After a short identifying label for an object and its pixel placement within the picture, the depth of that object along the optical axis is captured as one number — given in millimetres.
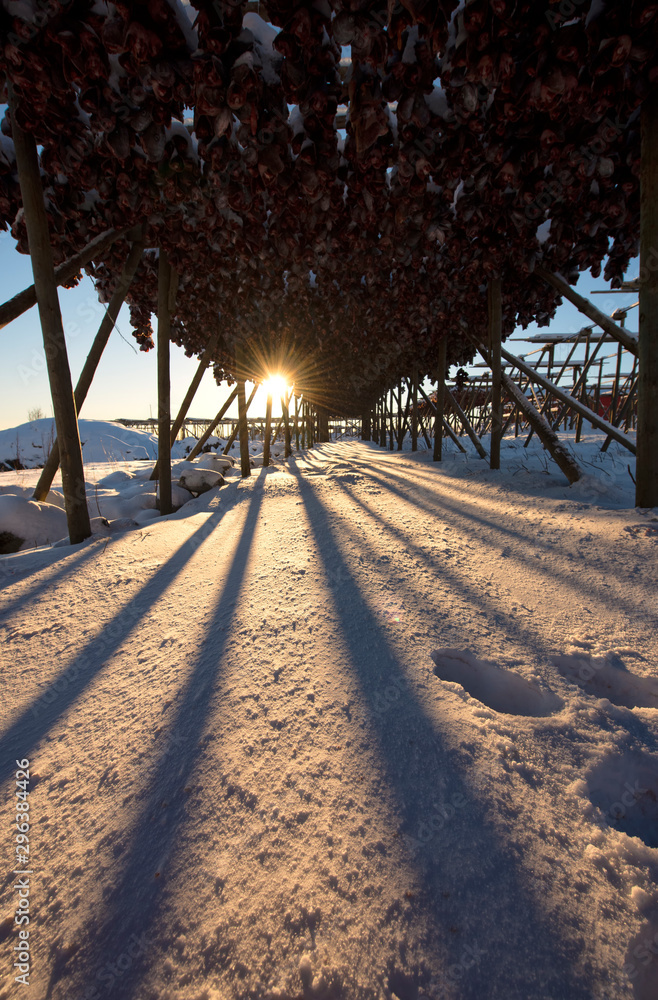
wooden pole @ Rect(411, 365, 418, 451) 10047
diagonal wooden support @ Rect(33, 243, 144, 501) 3612
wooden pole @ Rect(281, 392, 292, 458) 11406
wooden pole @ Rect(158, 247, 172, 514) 4129
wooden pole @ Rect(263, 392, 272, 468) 8082
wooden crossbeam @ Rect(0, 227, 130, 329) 2629
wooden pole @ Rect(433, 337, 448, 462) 7320
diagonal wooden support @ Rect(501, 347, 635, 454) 3689
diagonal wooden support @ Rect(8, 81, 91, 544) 2535
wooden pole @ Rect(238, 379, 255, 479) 6726
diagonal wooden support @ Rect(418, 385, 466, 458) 8238
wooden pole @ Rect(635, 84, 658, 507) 2332
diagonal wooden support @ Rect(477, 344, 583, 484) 3510
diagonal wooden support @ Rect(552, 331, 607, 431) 8212
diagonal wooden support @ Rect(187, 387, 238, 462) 8180
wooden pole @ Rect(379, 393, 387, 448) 17372
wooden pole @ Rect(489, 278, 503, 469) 4719
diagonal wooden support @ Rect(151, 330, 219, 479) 6019
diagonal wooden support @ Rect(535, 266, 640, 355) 3443
